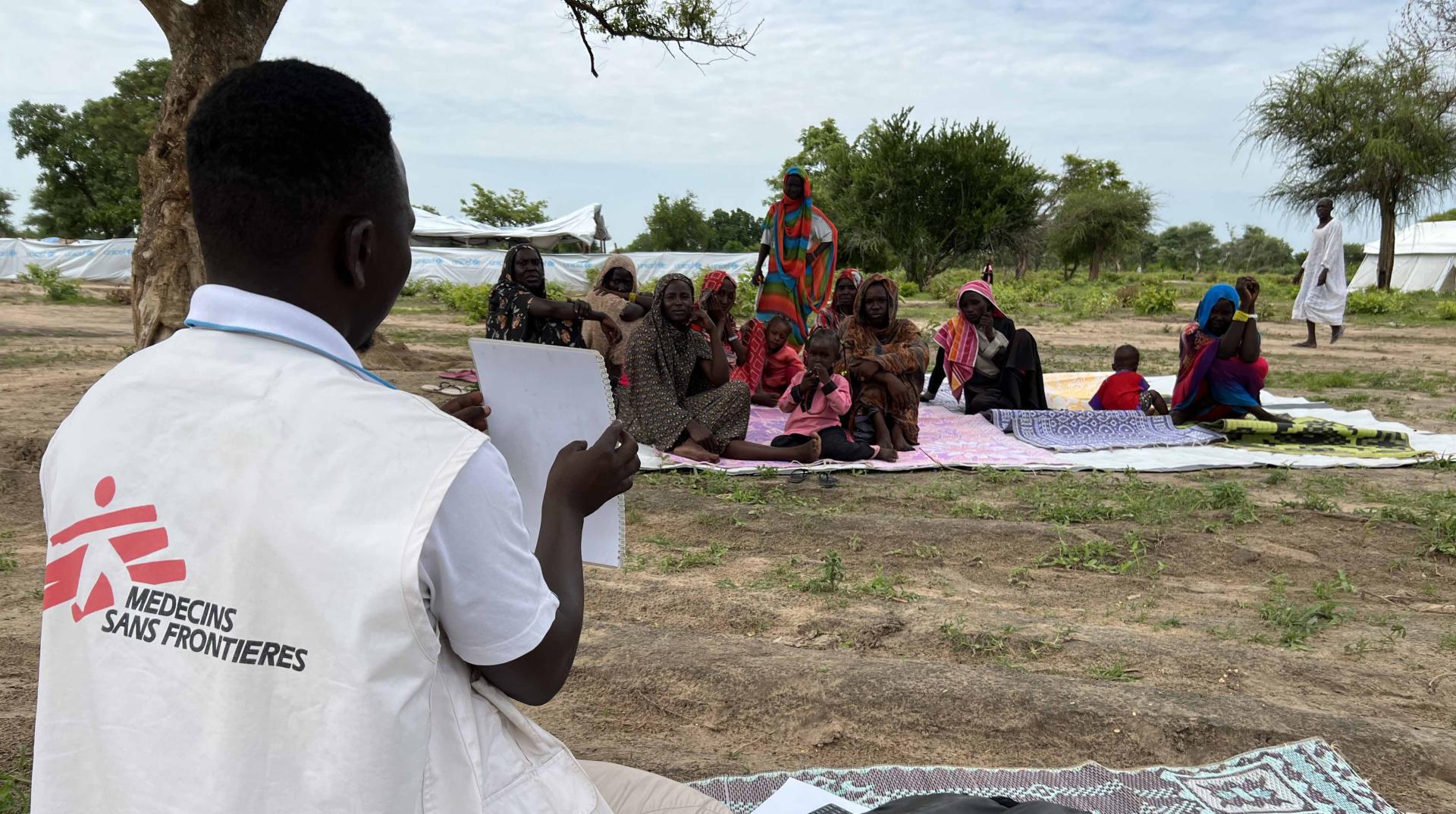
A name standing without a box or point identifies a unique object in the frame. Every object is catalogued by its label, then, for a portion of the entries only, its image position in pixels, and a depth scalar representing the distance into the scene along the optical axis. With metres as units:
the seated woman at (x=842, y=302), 7.97
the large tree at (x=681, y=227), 41.97
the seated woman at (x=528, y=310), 6.12
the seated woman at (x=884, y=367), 6.21
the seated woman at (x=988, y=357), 7.14
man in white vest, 0.88
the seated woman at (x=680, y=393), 6.02
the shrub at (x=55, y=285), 16.81
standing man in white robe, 10.95
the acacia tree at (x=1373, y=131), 18.33
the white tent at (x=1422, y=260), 27.39
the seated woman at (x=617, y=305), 6.88
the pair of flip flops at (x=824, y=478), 5.38
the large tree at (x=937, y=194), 25.69
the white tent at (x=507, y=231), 30.19
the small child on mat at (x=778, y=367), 7.89
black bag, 1.51
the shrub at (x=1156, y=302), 16.73
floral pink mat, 5.86
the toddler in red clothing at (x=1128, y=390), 6.93
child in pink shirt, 5.80
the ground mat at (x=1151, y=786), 2.19
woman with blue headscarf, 6.51
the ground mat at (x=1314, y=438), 6.06
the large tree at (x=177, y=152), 6.20
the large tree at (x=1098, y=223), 34.22
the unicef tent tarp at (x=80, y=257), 22.36
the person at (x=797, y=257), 8.82
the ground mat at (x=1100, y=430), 6.37
